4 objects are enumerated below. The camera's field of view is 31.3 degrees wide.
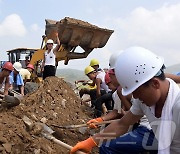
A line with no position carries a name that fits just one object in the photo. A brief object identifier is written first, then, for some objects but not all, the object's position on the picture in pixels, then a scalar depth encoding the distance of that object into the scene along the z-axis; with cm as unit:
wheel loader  903
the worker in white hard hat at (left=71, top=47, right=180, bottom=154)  206
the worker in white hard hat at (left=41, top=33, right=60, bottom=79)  803
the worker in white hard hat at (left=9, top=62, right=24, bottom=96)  752
